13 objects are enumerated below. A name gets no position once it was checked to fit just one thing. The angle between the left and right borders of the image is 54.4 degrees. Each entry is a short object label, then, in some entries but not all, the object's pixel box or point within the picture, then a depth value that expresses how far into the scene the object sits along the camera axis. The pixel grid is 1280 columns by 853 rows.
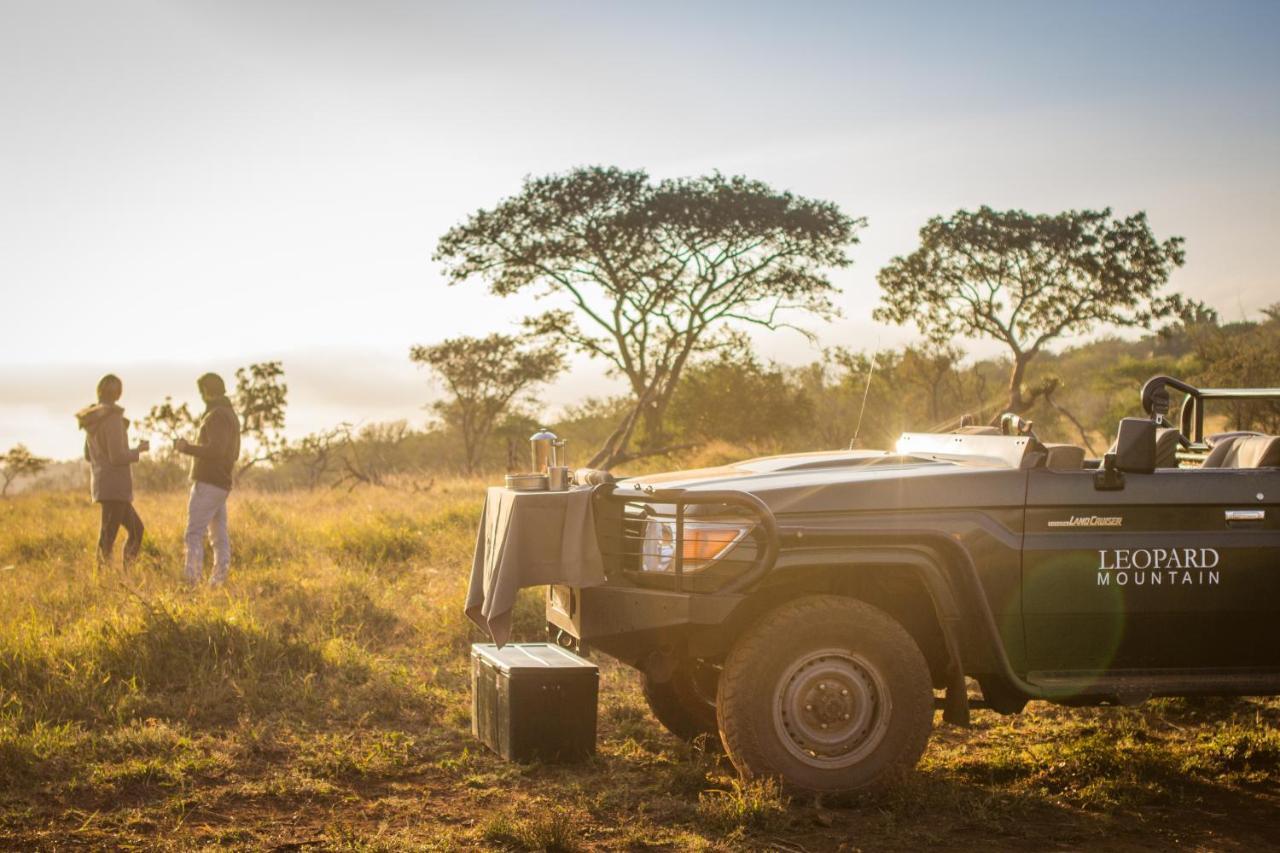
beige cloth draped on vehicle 4.92
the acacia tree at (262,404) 34.00
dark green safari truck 4.59
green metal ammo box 5.37
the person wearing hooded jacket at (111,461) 10.02
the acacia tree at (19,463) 34.00
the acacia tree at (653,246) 27.73
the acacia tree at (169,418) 33.03
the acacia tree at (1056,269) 30.56
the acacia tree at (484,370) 35.88
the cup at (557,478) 5.15
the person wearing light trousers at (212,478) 9.49
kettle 5.34
